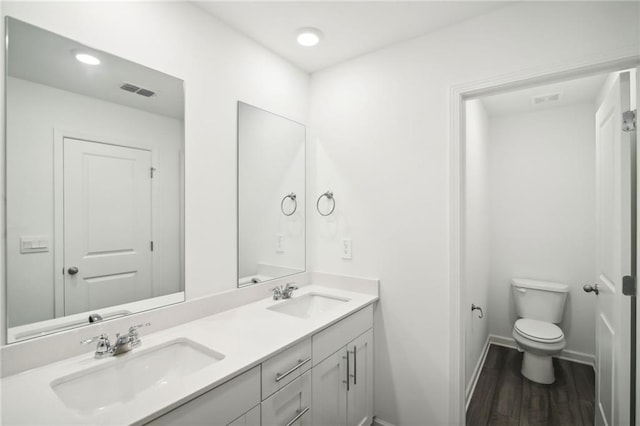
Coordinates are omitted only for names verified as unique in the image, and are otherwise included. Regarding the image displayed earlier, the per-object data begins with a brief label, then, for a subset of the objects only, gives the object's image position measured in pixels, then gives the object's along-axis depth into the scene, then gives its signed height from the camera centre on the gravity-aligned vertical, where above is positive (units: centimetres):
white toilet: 249 -99
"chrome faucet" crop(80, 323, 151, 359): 116 -50
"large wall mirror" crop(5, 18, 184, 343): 108 +12
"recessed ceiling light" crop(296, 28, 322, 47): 179 +105
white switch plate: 214 -24
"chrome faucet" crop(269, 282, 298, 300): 191 -48
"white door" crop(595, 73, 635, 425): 138 -20
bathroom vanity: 92 -58
